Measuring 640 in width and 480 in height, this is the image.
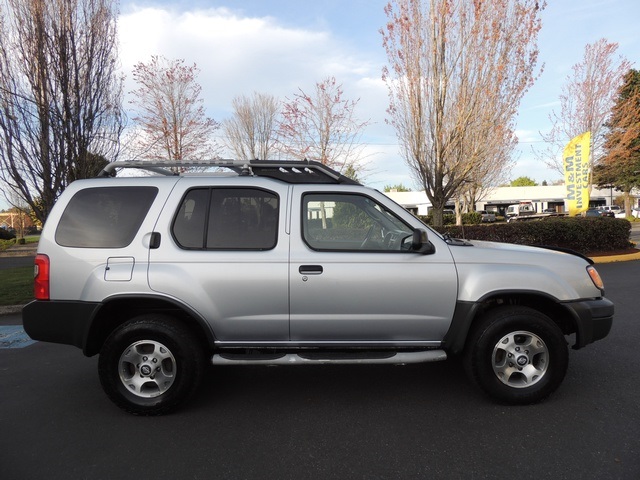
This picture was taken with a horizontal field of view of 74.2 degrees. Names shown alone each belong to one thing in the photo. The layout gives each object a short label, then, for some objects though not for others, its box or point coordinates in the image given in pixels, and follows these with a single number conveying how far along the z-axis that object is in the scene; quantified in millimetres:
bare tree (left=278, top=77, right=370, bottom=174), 18000
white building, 59250
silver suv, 3457
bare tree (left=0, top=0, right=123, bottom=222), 10117
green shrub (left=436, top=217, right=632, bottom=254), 12664
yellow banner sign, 14281
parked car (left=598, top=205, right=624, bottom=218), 47828
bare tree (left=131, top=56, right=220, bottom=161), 19406
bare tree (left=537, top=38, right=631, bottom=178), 23758
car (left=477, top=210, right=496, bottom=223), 41712
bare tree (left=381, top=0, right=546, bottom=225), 12281
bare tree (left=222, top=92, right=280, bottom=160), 21688
